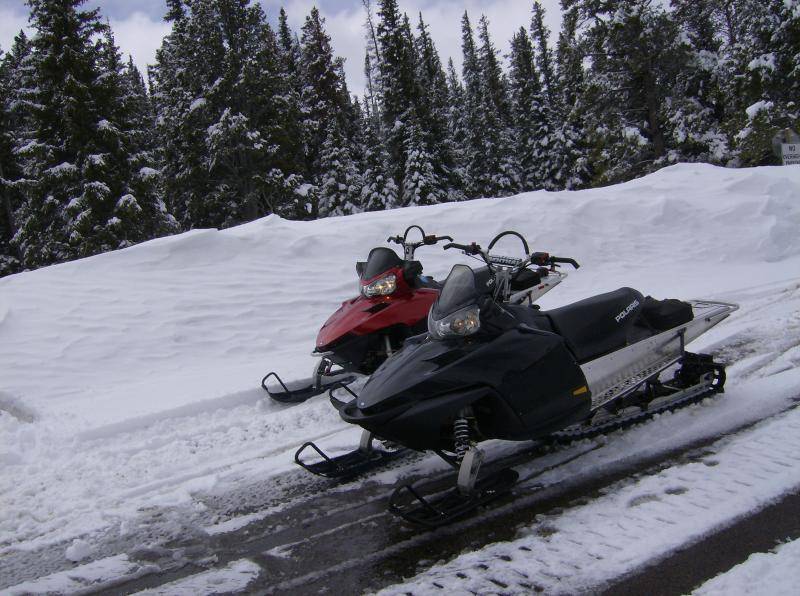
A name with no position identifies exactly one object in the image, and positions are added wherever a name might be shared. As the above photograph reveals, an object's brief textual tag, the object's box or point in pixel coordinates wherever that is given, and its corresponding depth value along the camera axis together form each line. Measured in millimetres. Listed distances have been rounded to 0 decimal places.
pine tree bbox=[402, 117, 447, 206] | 28484
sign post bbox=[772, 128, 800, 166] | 11883
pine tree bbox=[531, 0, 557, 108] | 41119
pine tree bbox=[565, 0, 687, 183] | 21331
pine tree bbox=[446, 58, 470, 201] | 37406
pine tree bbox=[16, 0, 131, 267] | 20062
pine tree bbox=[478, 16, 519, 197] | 35812
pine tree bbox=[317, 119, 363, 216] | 29953
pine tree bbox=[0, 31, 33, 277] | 24250
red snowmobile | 5152
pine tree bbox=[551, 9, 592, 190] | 34062
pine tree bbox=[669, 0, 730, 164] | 22266
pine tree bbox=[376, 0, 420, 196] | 29828
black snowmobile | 3137
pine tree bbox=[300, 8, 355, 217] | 30875
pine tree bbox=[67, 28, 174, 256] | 20031
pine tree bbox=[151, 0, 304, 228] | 24719
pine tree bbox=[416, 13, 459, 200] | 29562
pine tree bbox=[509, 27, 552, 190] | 37062
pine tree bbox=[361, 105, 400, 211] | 29672
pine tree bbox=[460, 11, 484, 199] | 36281
